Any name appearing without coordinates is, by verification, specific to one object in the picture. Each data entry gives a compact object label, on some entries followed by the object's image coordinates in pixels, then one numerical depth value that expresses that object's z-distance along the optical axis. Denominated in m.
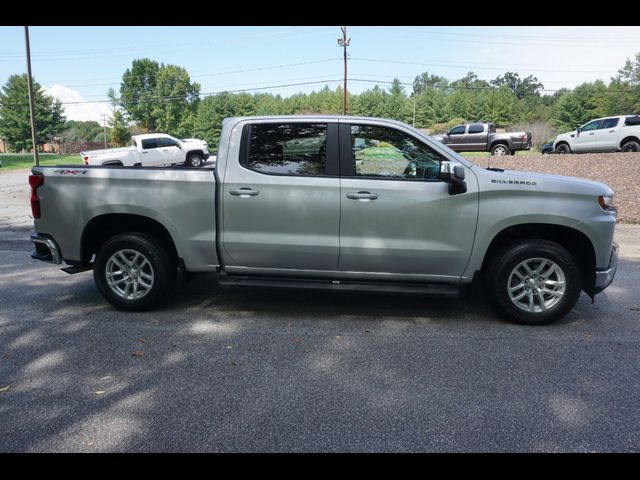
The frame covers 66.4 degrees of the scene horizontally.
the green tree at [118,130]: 81.31
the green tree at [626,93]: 70.62
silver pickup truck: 4.64
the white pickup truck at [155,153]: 23.99
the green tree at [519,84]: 141.68
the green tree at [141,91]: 86.56
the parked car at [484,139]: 23.83
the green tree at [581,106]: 75.16
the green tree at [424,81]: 140.12
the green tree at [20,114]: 77.88
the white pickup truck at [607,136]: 18.48
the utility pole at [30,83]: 24.17
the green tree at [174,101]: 84.88
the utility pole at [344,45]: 36.25
